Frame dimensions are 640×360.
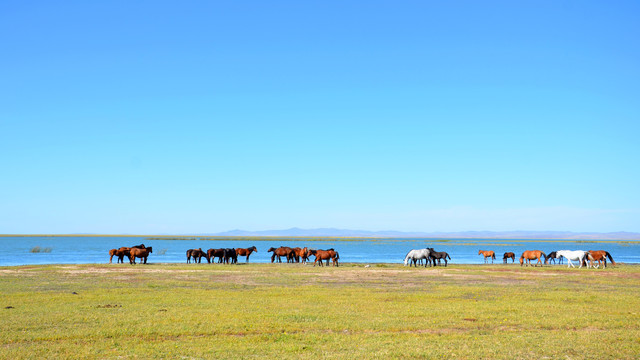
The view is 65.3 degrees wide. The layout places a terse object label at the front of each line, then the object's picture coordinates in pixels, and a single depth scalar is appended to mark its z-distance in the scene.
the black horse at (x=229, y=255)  44.43
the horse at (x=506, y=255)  51.54
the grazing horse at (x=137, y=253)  41.59
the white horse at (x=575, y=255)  40.81
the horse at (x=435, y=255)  41.75
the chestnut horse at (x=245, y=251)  49.77
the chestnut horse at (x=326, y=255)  41.38
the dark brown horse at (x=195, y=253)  44.91
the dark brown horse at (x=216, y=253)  45.08
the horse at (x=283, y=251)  49.41
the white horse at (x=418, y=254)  41.56
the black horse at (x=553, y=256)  45.69
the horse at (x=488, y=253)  55.76
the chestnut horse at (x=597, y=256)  40.19
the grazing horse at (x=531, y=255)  44.47
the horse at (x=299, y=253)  47.72
